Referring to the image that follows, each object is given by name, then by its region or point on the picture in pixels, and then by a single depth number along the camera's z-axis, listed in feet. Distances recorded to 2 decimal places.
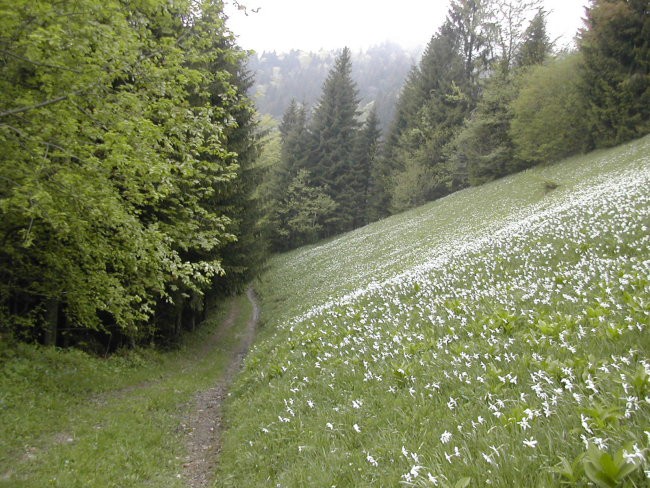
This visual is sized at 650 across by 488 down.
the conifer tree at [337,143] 217.56
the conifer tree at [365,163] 220.64
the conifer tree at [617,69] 103.30
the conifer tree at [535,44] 154.40
